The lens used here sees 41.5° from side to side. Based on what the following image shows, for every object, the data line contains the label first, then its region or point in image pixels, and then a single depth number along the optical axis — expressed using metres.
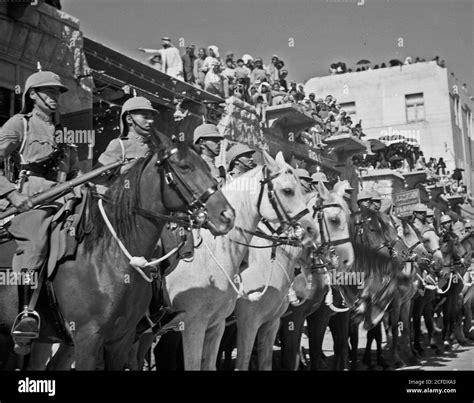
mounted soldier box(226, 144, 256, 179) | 8.77
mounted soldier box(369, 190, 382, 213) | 12.39
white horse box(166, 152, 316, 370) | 6.55
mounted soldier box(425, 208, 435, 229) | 14.99
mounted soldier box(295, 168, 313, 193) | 11.10
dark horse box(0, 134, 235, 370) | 5.16
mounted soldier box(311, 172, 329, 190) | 11.43
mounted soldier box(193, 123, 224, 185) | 7.85
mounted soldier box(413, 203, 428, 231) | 14.86
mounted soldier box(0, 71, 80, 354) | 5.27
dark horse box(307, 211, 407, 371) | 9.19
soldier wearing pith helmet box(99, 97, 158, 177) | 6.54
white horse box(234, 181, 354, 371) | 7.39
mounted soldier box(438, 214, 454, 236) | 16.86
